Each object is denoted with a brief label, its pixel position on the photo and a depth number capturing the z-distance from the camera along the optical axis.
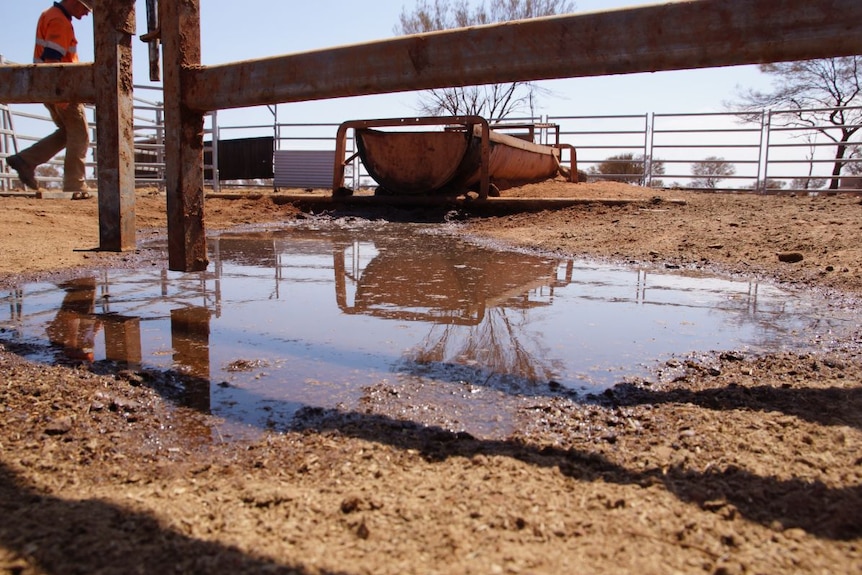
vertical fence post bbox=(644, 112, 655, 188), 16.22
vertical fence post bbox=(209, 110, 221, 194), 16.41
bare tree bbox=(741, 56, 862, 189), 24.34
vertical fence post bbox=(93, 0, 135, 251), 3.79
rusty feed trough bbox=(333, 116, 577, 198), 10.30
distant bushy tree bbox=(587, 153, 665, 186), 16.44
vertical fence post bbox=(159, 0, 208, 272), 3.43
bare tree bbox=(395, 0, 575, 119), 30.14
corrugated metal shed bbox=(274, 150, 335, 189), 18.47
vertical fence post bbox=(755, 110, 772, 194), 14.85
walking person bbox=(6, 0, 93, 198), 8.26
